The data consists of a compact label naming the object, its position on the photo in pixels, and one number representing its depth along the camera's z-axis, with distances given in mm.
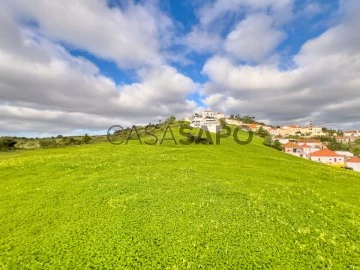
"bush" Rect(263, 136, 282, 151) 98050
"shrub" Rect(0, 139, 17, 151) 81500
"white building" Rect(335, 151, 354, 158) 118006
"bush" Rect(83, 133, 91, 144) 92338
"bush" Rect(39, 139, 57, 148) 83088
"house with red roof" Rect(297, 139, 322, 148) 147625
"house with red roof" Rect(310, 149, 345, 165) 111125
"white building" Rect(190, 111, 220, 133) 122375
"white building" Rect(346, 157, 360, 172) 102619
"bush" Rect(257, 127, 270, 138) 140700
